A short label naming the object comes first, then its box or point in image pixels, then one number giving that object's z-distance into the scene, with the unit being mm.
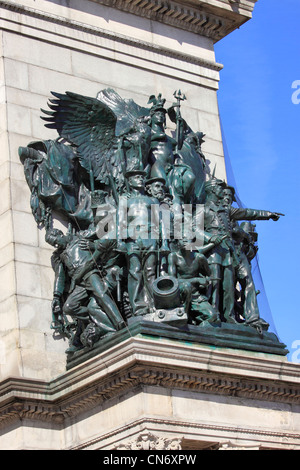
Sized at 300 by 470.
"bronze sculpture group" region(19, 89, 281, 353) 20141
